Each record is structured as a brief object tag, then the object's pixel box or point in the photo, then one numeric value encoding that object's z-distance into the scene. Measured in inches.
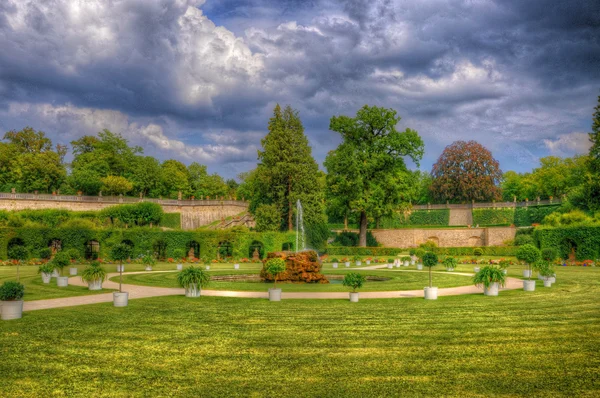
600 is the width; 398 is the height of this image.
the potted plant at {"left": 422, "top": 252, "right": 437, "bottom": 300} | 767.1
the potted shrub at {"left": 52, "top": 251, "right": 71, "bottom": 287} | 879.1
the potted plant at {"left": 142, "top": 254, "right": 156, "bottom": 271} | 1229.3
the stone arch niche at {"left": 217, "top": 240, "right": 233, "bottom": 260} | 1742.6
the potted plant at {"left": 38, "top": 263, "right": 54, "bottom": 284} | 849.5
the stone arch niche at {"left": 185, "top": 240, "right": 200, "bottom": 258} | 1738.4
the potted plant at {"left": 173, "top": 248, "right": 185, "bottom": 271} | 1530.3
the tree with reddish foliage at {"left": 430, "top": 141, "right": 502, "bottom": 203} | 2945.4
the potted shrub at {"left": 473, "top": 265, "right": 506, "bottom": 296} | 674.2
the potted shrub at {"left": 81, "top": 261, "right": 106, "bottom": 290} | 753.0
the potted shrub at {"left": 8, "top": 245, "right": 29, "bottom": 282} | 798.2
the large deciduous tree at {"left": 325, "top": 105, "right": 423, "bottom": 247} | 1852.9
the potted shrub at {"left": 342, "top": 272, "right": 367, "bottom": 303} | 624.9
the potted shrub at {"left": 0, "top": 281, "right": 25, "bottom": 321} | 482.0
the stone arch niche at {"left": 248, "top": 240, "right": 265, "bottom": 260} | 1750.7
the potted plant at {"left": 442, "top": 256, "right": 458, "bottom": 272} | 1174.3
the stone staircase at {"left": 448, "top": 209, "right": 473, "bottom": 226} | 2835.4
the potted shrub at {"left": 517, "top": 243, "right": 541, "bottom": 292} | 838.5
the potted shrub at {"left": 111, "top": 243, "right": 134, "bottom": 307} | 690.2
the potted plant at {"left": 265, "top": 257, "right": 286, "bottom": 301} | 634.8
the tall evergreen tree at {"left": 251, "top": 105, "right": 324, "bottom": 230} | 1966.0
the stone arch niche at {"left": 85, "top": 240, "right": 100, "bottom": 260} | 1669.5
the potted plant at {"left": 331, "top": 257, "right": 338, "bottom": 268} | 1390.4
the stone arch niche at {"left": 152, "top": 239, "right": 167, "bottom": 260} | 1676.3
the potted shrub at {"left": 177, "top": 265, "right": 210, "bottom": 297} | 660.1
